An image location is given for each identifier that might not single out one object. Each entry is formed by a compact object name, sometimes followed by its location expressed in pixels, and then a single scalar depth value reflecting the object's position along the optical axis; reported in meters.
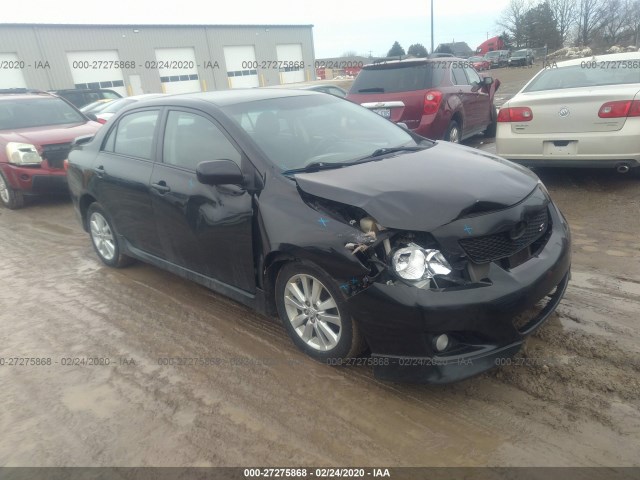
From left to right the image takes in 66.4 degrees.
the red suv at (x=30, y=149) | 7.60
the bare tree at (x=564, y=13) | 53.78
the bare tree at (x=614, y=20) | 49.16
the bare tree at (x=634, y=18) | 46.75
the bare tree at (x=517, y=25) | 53.09
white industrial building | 28.61
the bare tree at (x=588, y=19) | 51.88
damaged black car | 2.60
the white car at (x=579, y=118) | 5.32
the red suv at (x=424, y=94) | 7.55
